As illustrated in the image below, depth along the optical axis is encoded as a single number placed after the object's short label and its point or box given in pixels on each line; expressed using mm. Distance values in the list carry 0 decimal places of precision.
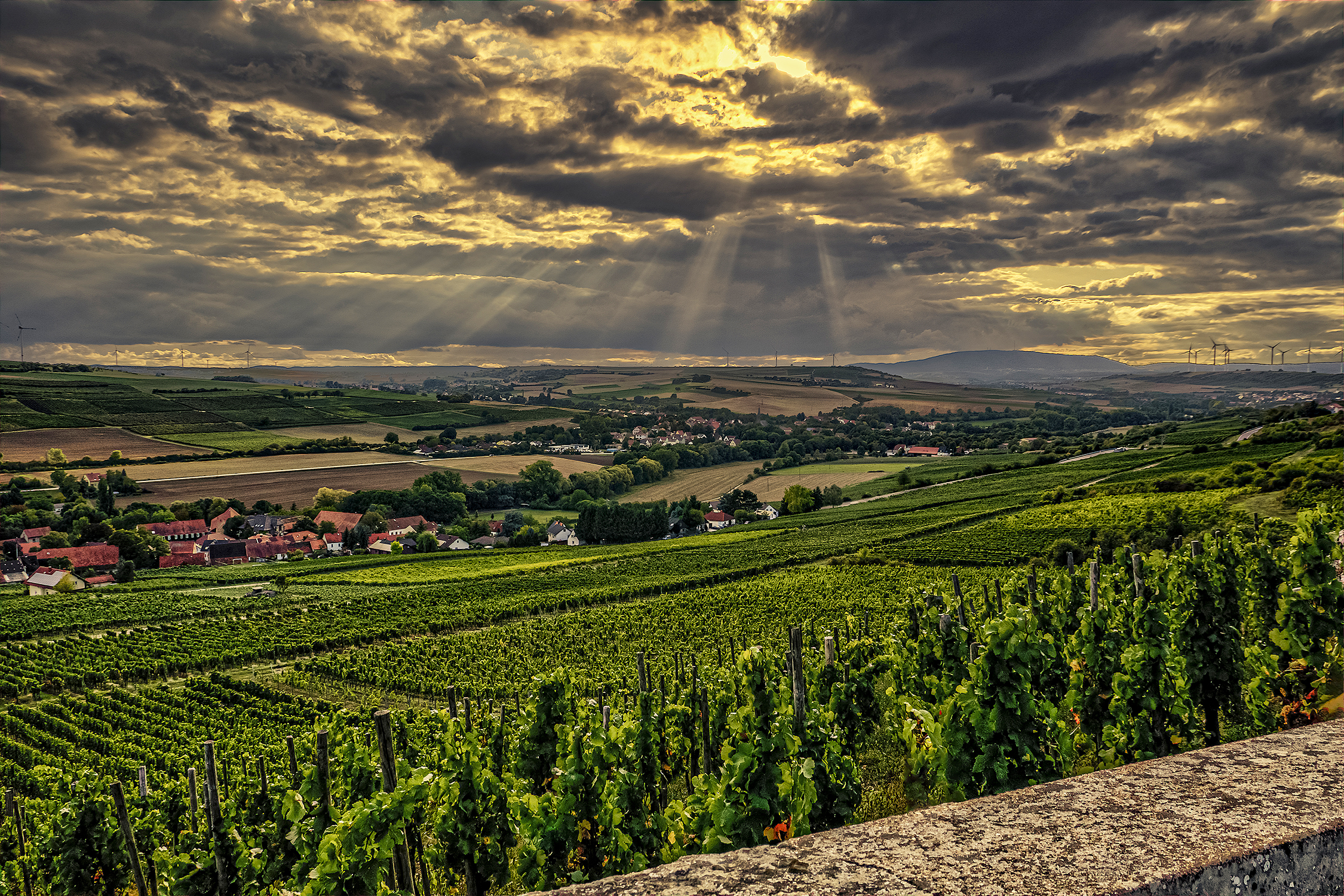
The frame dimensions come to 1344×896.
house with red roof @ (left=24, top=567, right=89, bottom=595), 66688
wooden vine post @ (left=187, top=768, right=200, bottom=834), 9484
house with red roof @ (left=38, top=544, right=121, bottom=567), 75875
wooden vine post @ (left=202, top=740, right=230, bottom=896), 6953
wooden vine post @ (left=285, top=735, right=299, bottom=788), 7551
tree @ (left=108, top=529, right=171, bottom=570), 79938
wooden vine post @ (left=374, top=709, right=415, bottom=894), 5531
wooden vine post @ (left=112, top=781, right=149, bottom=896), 8055
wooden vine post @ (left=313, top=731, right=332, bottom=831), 6098
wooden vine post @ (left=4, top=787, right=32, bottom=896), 12323
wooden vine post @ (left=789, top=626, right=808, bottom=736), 6707
